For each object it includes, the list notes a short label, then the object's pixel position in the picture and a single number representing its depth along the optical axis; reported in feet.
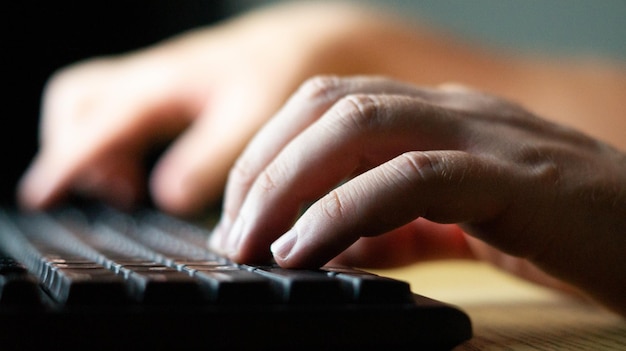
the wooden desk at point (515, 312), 1.59
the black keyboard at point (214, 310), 1.37
